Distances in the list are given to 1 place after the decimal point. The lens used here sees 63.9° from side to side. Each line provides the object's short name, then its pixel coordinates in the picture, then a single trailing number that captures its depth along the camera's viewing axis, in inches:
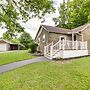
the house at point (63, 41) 352.7
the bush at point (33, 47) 536.5
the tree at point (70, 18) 759.2
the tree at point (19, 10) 224.0
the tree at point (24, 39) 1140.0
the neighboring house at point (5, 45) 960.6
